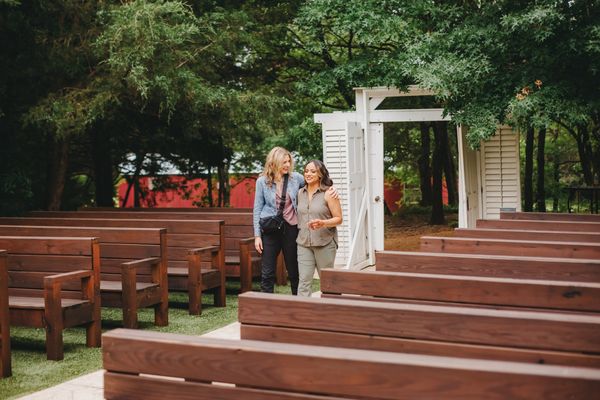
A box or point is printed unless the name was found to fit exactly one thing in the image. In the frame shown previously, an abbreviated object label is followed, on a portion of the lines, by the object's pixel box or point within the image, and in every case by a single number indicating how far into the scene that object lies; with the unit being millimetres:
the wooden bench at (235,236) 11125
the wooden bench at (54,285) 7629
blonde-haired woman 8859
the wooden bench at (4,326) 7078
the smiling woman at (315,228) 8258
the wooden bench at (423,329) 3369
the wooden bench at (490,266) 5594
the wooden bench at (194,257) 9820
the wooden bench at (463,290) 4391
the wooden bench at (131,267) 8742
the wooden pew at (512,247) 6707
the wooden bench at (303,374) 2543
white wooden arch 13727
